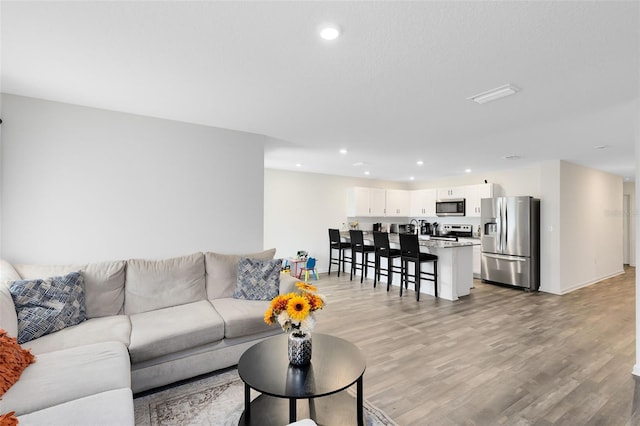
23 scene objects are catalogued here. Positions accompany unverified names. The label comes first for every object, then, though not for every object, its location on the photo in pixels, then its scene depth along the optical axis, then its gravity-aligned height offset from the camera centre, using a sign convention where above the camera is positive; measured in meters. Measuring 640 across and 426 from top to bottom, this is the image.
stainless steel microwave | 6.93 +0.16
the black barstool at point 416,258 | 4.82 -0.74
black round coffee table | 1.63 -0.96
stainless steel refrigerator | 5.36 -0.53
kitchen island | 4.82 -0.93
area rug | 1.96 -1.39
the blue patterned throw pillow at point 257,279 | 3.11 -0.72
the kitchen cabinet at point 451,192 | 7.03 +0.52
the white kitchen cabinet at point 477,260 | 6.43 -1.02
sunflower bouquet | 1.80 -0.61
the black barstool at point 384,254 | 5.38 -0.74
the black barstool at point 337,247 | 6.67 -0.77
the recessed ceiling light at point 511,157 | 4.96 +0.98
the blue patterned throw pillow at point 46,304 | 2.12 -0.70
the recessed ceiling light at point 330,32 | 1.67 +1.05
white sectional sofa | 1.50 -0.93
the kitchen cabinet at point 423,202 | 7.73 +0.31
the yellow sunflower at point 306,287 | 1.96 -0.50
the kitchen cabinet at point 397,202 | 8.00 +0.32
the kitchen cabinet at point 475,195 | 6.48 +0.42
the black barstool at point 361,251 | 6.08 -0.78
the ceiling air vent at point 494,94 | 2.37 +1.01
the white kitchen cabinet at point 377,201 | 7.64 +0.32
